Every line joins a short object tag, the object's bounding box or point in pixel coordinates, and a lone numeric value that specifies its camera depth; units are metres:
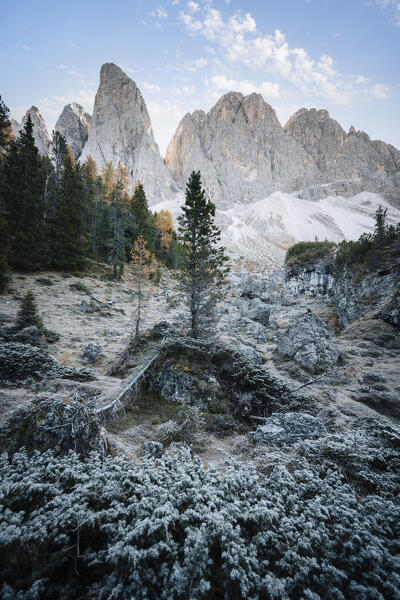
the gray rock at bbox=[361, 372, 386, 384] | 11.44
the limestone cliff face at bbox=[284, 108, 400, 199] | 186.62
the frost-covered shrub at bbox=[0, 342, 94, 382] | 7.97
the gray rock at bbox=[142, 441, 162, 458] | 5.42
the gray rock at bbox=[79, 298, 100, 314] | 18.41
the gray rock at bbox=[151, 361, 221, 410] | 8.29
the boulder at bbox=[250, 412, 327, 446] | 6.21
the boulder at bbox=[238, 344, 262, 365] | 13.01
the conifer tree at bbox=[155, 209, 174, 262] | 49.25
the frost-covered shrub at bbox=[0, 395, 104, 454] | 4.43
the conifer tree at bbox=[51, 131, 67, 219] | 29.97
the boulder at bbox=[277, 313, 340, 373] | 13.39
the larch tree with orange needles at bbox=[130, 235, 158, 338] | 13.77
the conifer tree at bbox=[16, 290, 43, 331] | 11.71
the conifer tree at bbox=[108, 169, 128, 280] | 29.05
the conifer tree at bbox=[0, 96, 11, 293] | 15.28
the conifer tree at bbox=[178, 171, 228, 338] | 14.37
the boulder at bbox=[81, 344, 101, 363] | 11.38
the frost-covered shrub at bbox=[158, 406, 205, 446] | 6.27
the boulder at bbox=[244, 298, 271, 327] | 23.49
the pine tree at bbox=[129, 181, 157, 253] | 36.81
